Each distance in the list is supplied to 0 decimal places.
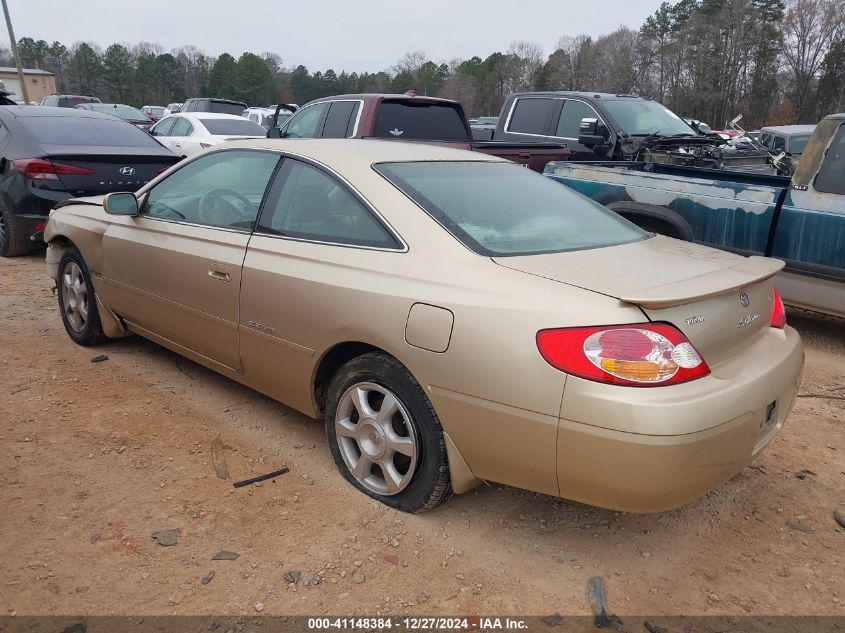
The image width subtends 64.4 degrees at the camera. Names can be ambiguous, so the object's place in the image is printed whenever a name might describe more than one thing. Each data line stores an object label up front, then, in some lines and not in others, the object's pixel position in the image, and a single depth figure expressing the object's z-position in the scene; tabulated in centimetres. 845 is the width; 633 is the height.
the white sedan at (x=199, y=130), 1252
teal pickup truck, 500
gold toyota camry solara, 223
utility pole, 2784
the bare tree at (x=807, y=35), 4528
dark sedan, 672
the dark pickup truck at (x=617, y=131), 743
